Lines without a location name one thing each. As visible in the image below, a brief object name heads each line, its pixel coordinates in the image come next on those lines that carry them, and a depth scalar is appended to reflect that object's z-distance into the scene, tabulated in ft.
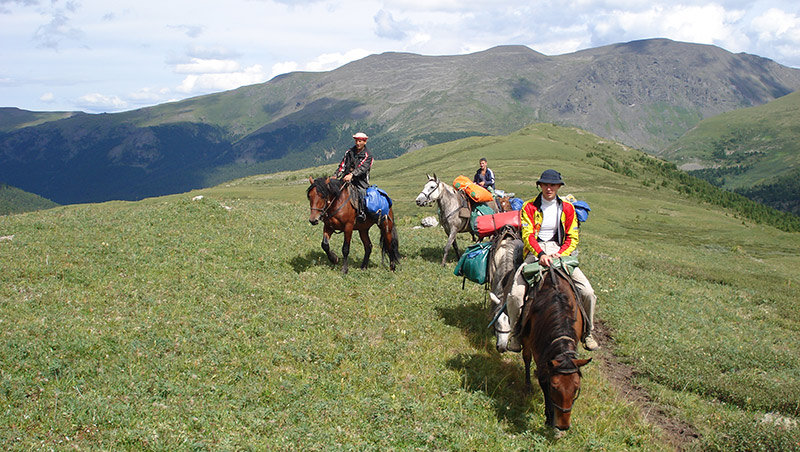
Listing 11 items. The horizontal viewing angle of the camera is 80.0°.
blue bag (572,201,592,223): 47.94
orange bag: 66.87
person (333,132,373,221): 55.42
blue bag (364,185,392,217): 56.04
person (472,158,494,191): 74.88
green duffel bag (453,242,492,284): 42.06
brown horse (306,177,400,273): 51.85
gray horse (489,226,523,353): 33.09
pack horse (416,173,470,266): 67.82
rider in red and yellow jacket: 31.78
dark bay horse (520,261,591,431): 25.48
